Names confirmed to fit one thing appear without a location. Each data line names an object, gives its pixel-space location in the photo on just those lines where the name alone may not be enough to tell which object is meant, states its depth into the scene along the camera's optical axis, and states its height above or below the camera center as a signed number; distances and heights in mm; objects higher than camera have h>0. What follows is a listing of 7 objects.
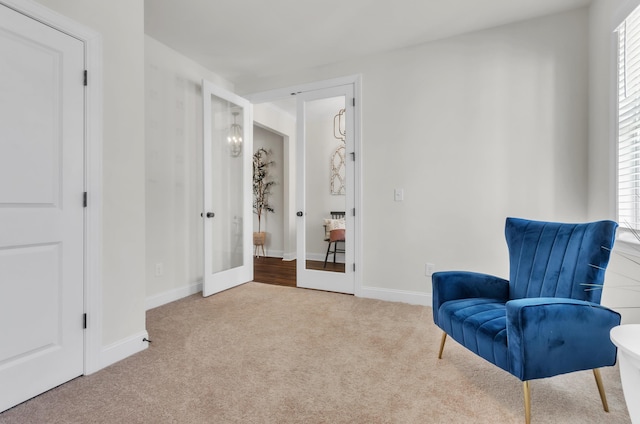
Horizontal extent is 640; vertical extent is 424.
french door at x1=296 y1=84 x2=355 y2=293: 3529 +307
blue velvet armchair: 1351 -485
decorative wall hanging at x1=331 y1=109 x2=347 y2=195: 3508 +597
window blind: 1835 +557
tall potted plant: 5961 +535
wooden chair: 3594 -297
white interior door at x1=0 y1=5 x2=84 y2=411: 1516 +17
